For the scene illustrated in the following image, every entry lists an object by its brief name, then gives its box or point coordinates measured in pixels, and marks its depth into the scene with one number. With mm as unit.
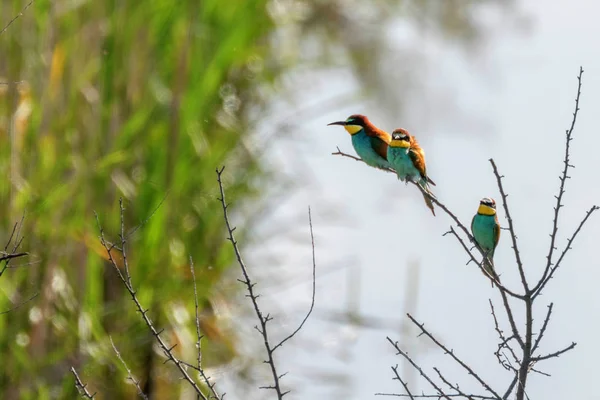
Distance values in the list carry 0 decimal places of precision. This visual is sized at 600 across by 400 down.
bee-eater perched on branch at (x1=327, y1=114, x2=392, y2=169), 19721
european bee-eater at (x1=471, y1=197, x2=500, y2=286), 19438
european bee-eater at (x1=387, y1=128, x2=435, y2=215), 19494
